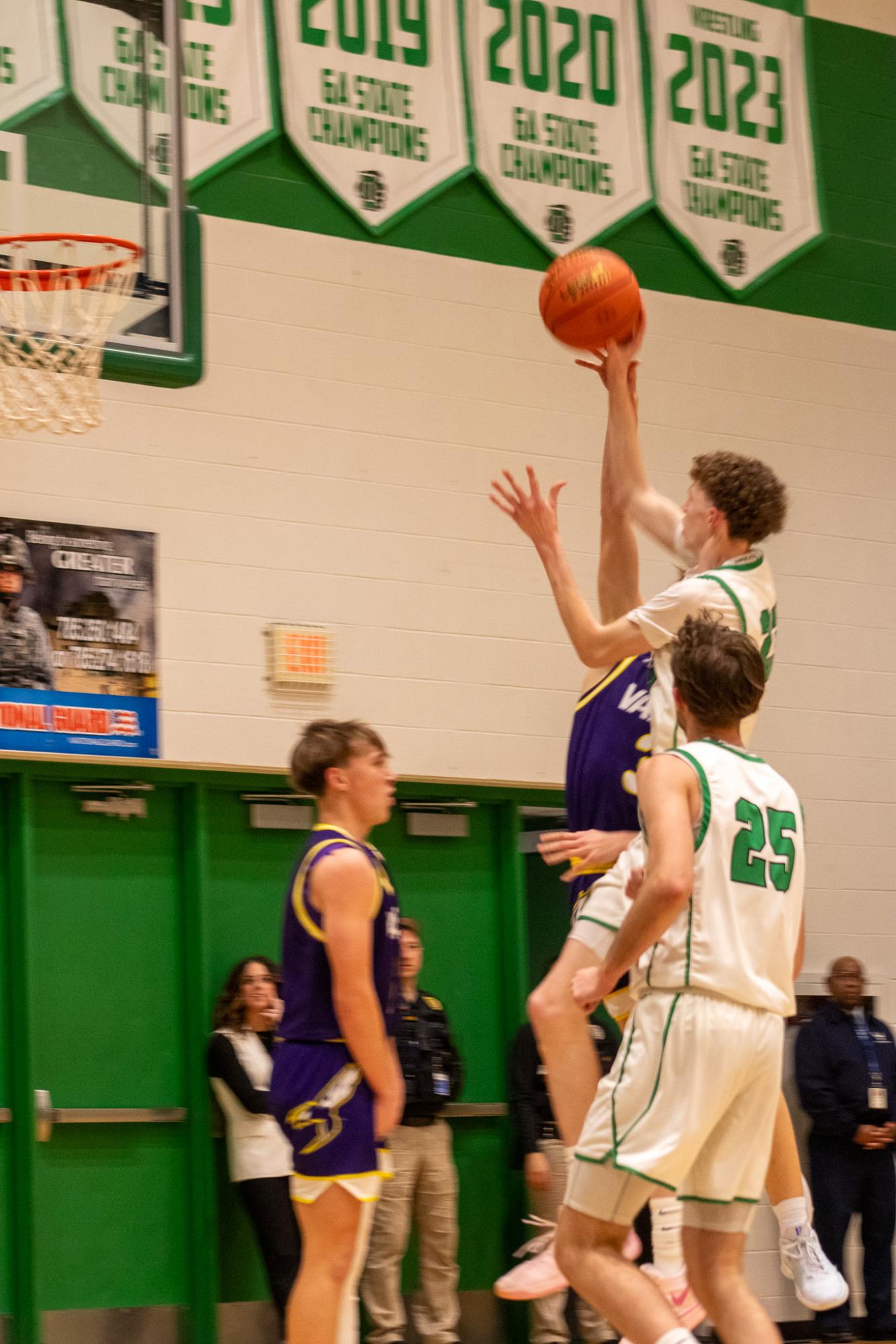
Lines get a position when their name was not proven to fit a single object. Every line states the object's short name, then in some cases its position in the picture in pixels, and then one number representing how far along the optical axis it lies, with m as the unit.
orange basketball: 10.78
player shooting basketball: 9.27
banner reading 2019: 17.69
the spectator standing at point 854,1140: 17.86
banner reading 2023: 19.94
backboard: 12.44
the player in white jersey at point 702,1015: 7.56
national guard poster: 15.62
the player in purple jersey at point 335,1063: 8.98
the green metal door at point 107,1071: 15.10
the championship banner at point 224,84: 17.00
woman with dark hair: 15.16
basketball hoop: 12.34
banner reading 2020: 18.80
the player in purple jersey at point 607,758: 9.92
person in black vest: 15.80
